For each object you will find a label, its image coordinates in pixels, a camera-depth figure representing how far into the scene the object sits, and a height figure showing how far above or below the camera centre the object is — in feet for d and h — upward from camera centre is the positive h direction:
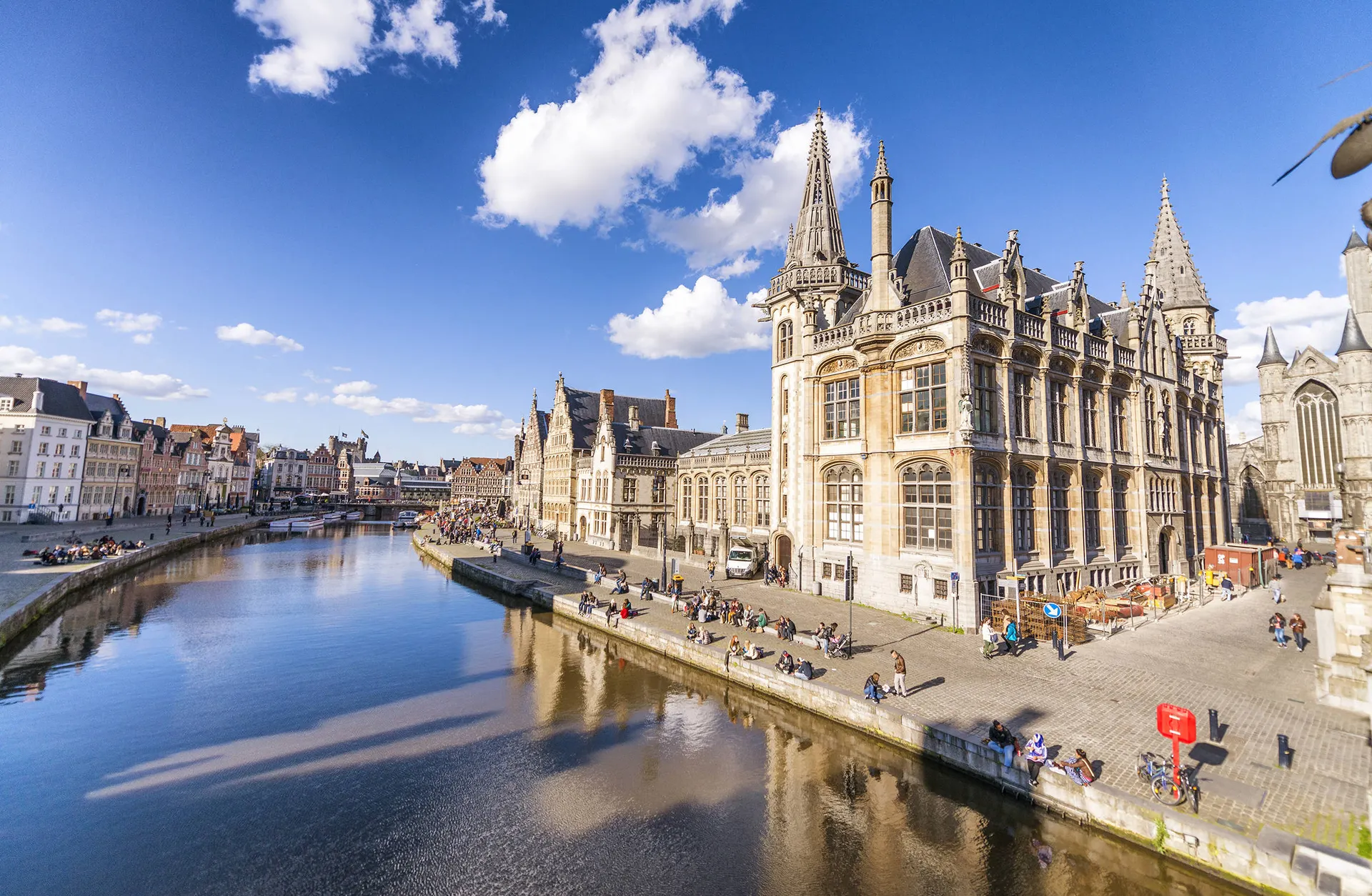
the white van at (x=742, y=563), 116.57 -13.26
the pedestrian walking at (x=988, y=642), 63.85 -15.65
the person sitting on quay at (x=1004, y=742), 40.55 -17.34
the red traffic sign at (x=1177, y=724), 35.63 -13.83
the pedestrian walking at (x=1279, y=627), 67.45 -14.25
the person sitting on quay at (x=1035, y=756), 39.24 -17.51
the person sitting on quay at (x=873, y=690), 51.47 -17.19
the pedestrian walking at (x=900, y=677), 52.54 -16.33
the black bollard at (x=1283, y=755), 38.52 -16.92
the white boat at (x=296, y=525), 270.67 -16.89
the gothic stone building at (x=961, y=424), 79.61 +13.12
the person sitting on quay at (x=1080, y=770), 37.09 -17.62
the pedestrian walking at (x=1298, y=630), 66.95 -14.33
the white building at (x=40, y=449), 190.70 +13.00
